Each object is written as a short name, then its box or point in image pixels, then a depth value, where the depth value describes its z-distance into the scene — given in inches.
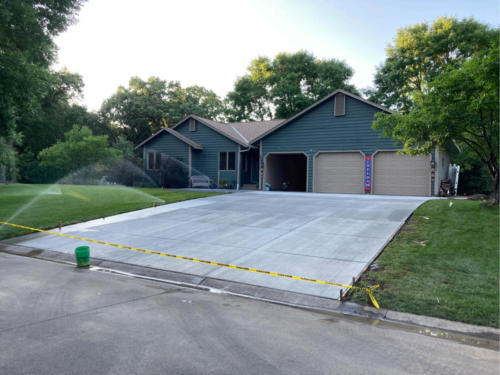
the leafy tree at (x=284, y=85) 1594.5
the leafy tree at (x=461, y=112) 369.7
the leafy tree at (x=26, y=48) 572.2
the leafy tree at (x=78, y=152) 1237.1
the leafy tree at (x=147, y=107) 1753.2
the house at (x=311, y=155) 779.4
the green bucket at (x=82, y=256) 293.1
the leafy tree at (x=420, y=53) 1253.1
